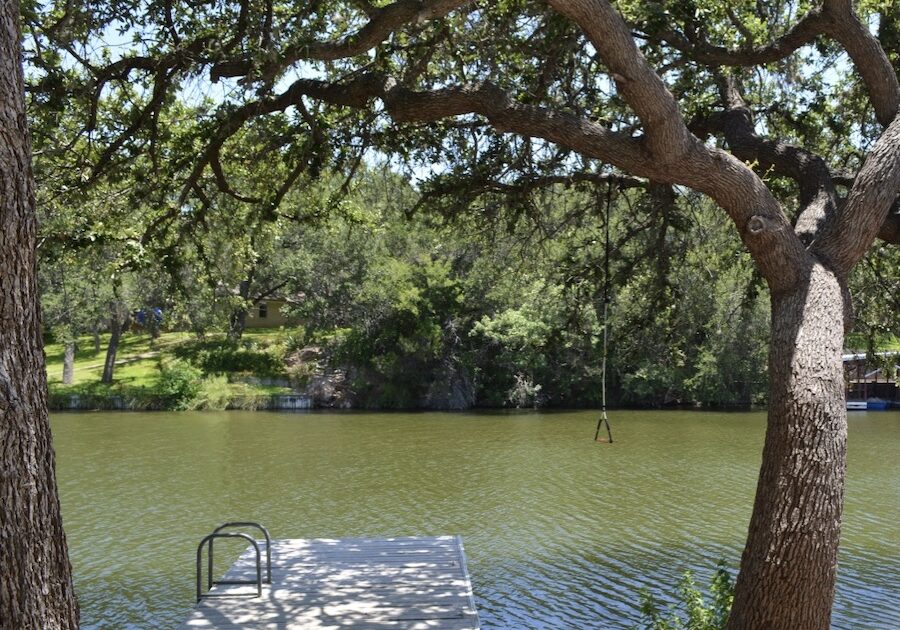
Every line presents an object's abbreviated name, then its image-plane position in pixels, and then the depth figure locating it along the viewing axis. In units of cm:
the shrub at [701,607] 559
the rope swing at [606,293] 910
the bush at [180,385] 3200
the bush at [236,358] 3488
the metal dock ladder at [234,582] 686
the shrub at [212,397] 3206
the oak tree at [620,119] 455
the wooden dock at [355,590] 645
